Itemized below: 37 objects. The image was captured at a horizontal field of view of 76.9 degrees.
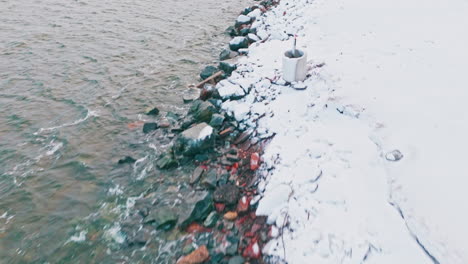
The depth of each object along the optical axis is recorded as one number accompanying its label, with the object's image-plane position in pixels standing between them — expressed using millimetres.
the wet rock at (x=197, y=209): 5066
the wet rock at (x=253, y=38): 10580
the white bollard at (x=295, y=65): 6543
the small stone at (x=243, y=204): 5059
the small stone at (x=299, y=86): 6689
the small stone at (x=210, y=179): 5652
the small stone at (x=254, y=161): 5711
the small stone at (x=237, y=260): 4314
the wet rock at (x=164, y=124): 7565
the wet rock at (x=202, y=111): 7246
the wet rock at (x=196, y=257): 4461
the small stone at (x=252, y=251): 4341
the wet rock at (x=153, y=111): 8133
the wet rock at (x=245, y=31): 11740
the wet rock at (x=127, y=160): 6529
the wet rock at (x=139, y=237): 4883
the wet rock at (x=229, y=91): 7652
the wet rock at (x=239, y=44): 10509
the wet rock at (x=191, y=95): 8609
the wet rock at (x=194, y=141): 6398
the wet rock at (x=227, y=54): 10027
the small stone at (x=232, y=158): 6131
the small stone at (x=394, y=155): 4340
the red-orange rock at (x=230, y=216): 5010
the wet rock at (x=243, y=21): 12680
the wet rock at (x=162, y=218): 5090
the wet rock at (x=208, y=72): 9562
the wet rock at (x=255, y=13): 13034
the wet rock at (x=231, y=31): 12690
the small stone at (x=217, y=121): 7002
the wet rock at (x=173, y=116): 7875
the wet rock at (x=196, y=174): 5899
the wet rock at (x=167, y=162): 6281
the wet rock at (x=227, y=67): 9188
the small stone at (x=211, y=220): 4984
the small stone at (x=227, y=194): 5246
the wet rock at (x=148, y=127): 7484
